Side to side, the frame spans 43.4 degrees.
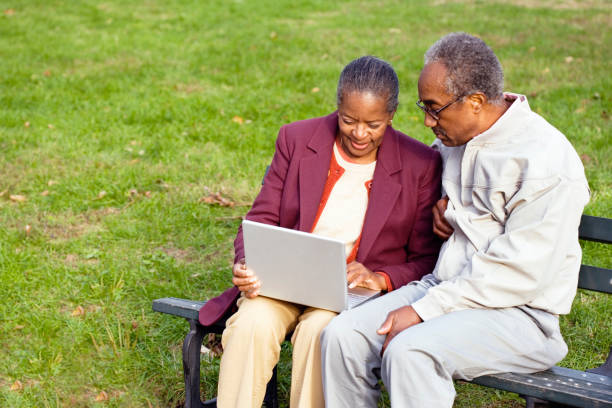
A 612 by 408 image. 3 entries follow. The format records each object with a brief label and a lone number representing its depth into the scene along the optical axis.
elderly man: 2.80
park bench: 2.78
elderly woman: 3.13
